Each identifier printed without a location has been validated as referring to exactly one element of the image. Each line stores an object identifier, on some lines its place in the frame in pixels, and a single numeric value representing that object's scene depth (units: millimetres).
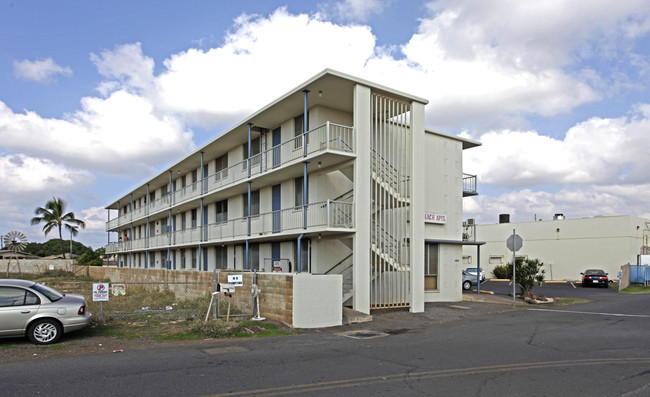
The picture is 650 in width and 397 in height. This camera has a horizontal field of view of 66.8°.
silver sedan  10453
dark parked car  34656
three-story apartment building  17250
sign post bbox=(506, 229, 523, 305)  19798
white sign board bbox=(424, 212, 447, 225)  22484
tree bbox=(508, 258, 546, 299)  21828
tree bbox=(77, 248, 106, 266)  54156
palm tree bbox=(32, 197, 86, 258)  63656
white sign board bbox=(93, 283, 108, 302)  12727
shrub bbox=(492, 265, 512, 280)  38000
